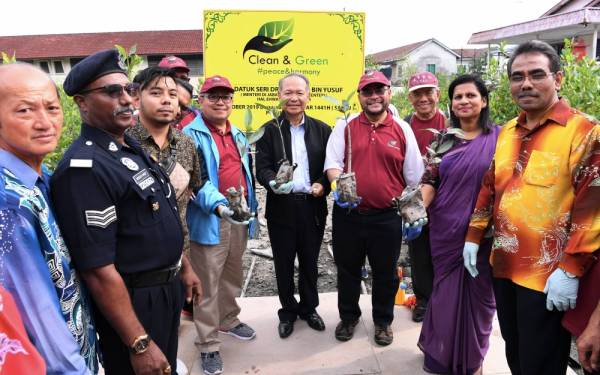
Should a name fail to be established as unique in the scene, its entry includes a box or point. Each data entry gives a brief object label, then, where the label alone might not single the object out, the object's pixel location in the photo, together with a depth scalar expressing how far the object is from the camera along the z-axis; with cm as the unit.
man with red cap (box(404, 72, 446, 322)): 334
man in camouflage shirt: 222
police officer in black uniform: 139
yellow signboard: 600
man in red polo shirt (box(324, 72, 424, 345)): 284
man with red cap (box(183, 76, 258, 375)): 269
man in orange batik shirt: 165
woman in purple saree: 248
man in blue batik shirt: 113
